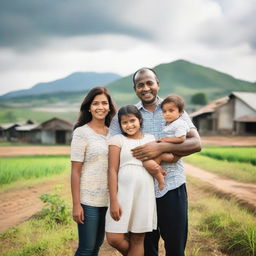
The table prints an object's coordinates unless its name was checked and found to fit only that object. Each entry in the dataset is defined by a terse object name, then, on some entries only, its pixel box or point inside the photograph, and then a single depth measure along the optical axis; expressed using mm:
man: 2312
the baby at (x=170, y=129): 2188
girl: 2172
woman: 2270
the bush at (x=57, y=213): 4230
